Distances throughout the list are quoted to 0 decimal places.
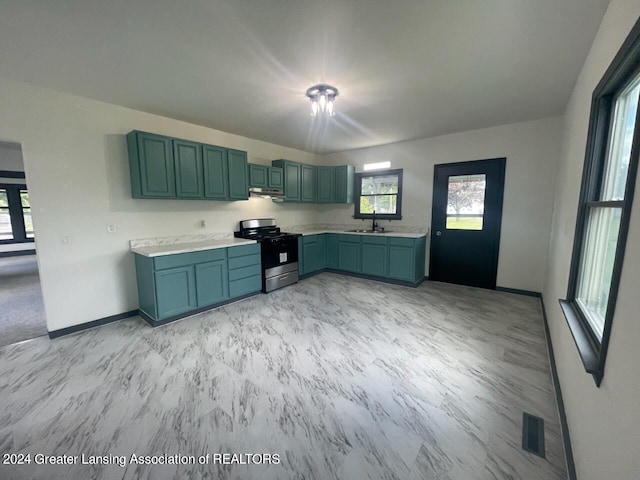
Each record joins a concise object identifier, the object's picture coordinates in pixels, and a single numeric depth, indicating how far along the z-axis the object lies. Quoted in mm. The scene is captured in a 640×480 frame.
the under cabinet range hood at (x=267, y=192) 4385
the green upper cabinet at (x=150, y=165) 3078
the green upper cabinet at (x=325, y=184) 5559
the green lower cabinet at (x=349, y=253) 5051
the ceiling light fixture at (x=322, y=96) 2656
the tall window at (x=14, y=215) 7211
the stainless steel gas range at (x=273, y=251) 4238
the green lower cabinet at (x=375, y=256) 4695
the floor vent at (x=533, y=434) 1515
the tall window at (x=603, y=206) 1087
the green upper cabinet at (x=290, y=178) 4875
